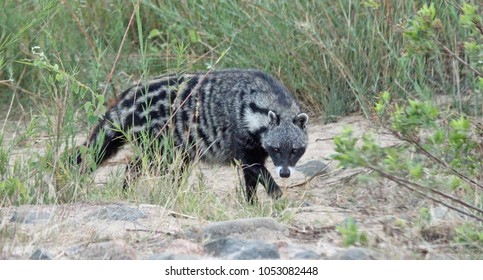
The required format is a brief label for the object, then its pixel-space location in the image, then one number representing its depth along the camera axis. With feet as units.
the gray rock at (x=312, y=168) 56.12
